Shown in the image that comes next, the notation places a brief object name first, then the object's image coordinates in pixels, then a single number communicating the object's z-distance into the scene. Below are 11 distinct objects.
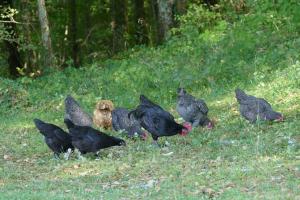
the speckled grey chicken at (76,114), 14.84
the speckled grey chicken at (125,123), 13.59
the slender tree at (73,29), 34.09
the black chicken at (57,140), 12.36
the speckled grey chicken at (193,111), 13.78
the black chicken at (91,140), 11.80
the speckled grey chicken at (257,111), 13.35
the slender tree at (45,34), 23.38
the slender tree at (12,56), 30.00
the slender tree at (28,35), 28.47
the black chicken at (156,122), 12.33
